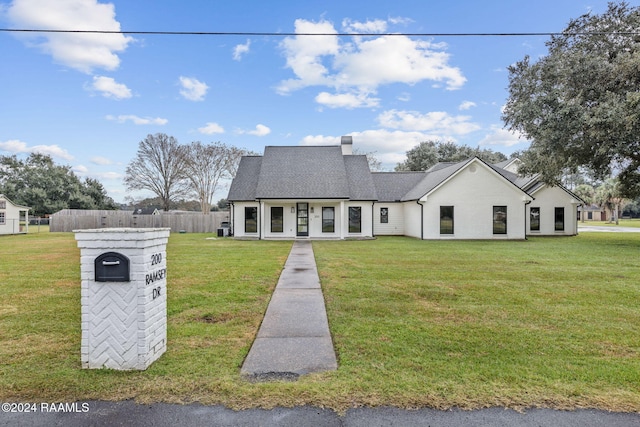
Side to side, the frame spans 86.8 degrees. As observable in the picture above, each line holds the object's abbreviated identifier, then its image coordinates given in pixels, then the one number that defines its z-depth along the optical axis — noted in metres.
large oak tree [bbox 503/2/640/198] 14.05
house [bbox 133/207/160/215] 36.33
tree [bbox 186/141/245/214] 39.15
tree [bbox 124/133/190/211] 38.38
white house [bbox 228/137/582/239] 20.25
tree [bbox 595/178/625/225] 48.21
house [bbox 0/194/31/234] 25.62
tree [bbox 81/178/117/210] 43.66
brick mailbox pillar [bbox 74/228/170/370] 3.31
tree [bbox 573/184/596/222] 60.31
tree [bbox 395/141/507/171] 40.09
